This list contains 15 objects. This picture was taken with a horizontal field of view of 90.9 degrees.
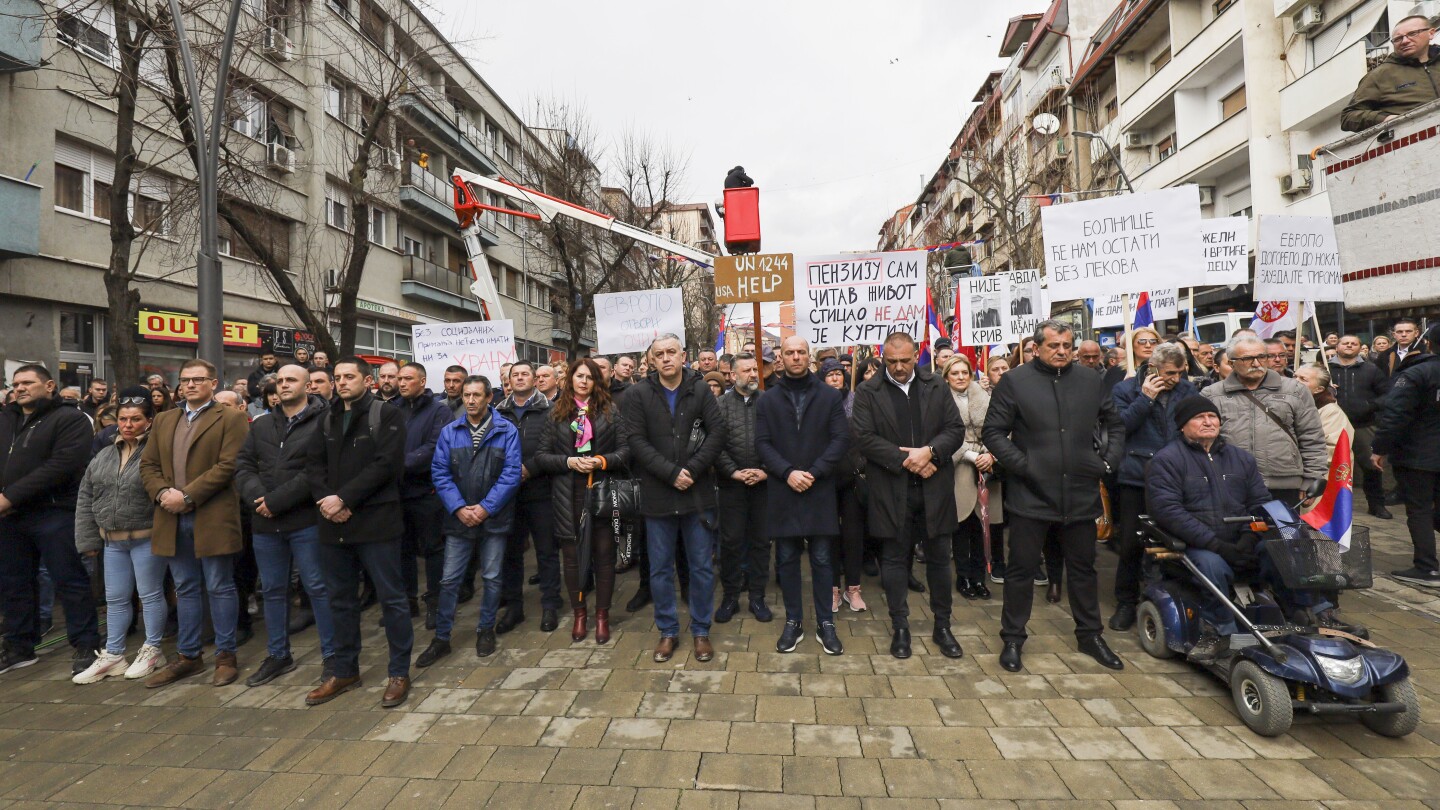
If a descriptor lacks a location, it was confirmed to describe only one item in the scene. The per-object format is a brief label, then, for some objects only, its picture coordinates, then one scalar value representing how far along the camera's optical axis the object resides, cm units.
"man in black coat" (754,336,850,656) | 475
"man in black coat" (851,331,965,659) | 464
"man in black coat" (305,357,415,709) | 422
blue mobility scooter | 327
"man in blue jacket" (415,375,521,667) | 486
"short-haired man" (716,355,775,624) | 548
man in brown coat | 457
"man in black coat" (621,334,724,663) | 477
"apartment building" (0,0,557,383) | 1250
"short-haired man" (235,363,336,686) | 437
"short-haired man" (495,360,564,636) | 545
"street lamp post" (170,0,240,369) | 754
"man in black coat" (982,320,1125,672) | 443
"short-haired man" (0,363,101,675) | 486
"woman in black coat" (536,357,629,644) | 514
